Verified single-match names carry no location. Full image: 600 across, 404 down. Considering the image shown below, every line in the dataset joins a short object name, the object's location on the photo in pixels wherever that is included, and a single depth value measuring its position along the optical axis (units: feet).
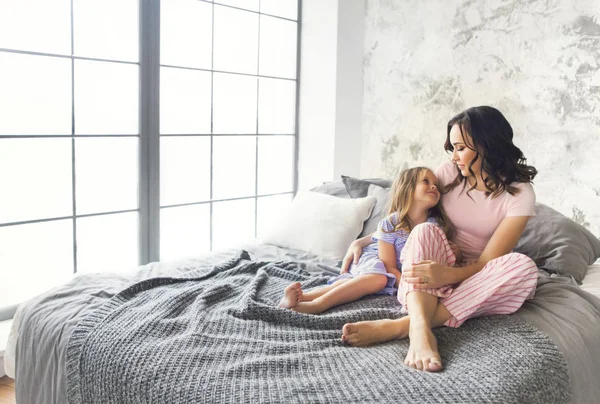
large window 9.30
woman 5.91
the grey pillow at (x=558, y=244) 7.75
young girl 7.08
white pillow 9.14
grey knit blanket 4.75
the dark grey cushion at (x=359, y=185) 9.82
